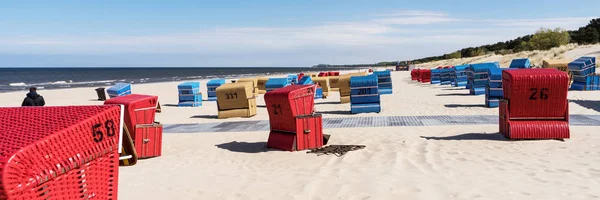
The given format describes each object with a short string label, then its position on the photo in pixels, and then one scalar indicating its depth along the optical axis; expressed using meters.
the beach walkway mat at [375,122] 13.87
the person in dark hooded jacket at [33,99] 13.43
